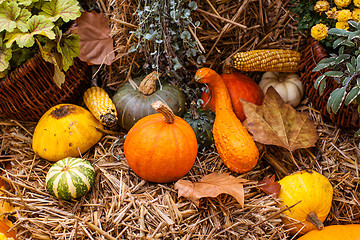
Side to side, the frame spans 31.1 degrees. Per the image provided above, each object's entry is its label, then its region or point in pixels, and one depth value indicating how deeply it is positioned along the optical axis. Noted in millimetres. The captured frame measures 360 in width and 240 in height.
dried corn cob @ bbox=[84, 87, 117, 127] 1355
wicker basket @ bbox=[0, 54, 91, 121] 1325
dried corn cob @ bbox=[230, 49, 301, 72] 1371
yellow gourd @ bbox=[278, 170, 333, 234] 1264
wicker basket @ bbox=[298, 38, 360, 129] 1314
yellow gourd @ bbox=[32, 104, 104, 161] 1332
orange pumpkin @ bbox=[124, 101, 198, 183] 1250
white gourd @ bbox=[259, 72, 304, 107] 1413
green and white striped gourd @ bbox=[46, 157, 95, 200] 1237
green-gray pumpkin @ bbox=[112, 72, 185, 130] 1366
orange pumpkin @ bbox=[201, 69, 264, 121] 1405
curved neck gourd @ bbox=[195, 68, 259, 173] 1298
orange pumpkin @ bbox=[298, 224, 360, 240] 1243
